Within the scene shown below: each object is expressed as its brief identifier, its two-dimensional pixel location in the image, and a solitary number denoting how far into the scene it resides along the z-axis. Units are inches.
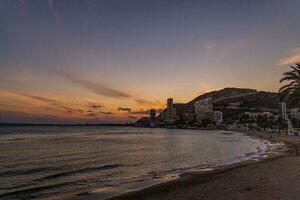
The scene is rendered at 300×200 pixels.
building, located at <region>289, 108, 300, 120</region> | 7041.3
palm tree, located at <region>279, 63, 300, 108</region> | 1235.9
